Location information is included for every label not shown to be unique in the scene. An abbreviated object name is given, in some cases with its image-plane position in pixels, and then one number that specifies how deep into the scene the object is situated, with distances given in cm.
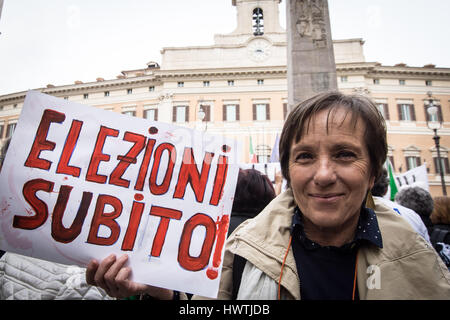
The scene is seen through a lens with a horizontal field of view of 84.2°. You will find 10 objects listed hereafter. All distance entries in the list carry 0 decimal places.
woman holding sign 98
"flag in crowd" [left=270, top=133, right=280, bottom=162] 600
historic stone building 2242
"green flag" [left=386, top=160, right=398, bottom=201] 576
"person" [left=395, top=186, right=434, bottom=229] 249
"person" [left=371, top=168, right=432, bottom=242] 210
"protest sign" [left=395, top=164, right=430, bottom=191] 541
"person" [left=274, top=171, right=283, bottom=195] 418
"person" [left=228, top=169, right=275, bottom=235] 211
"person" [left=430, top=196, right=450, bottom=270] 199
